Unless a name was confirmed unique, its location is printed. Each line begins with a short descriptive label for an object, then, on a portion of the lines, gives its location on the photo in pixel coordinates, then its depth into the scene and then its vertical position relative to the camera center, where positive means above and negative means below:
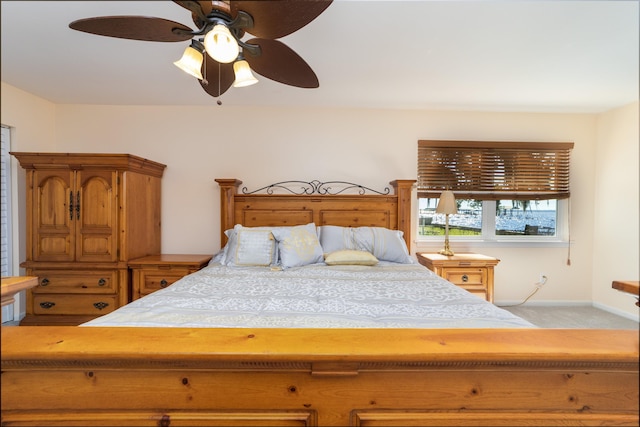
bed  0.70 -0.42
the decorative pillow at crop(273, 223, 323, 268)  2.47 -0.32
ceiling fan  1.10 +0.78
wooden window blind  3.30 +0.47
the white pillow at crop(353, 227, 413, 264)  2.69 -0.32
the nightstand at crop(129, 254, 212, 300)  2.68 -0.59
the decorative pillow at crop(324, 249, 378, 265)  2.48 -0.42
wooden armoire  2.53 -0.23
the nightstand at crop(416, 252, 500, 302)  2.84 -0.61
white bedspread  1.24 -0.49
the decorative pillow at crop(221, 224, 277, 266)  2.49 -0.34
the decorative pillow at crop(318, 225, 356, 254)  2.74 -0.27
